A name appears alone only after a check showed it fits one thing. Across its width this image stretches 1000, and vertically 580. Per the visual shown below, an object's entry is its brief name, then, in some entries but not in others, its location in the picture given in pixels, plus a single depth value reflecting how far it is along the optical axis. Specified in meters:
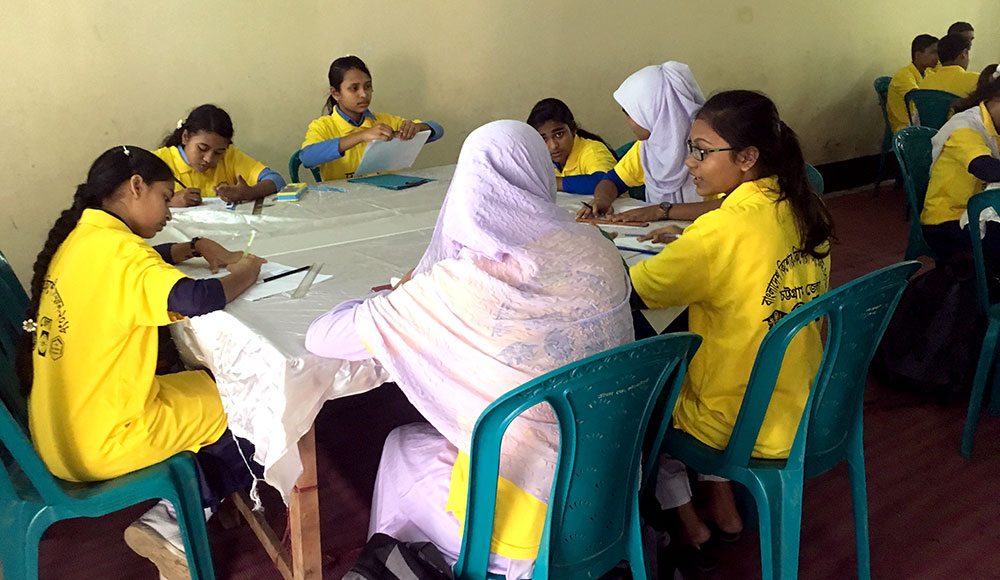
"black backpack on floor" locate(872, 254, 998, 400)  2.49
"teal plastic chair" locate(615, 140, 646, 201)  2.93
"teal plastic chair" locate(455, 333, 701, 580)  1.04
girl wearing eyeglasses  1.49
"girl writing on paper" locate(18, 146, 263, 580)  1.40
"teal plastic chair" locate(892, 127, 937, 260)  2.69
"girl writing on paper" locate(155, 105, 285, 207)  2.48
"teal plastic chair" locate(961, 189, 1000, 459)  2.09
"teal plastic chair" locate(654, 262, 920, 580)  1.32
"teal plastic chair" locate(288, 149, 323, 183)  3.02
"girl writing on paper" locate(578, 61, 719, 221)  2.49
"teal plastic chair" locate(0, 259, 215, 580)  1.29
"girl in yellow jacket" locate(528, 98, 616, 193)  2.76
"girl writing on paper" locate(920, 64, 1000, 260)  2.58
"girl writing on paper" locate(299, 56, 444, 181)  2.91
